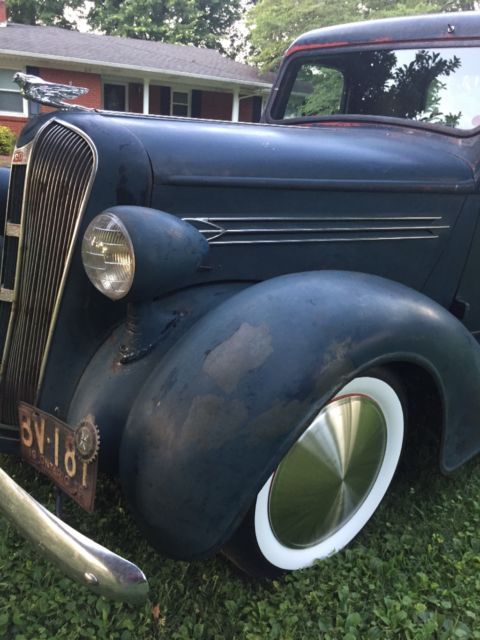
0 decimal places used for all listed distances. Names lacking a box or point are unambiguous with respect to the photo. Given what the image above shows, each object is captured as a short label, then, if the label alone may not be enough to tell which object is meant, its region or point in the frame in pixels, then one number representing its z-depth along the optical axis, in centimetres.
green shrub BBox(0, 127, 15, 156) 1266
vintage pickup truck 155
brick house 1493
